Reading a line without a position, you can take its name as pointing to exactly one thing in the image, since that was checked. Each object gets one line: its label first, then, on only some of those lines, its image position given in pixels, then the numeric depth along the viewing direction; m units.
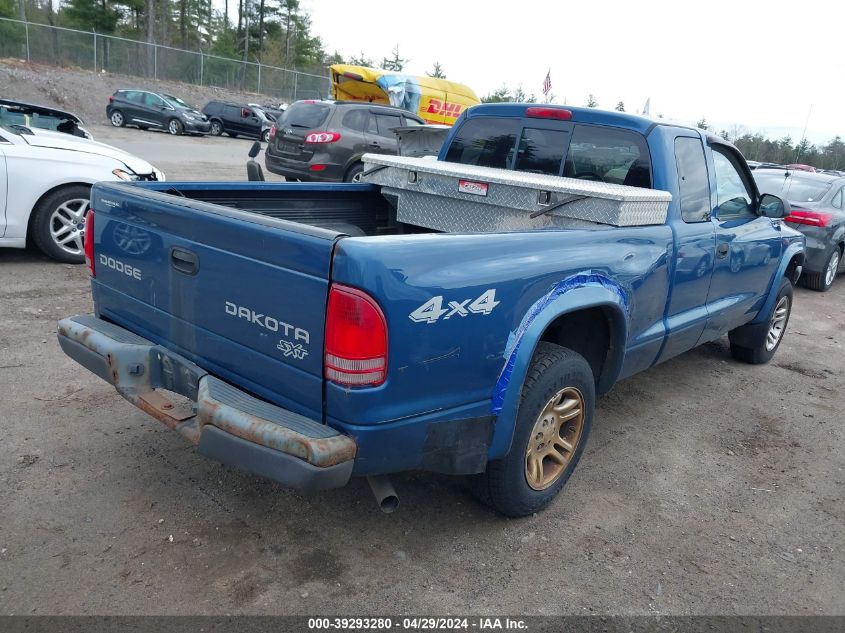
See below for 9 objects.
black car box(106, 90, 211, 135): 26.09
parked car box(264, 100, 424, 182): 11.53
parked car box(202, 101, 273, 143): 29.08
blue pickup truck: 2.32
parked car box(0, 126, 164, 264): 6.22
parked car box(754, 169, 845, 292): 9.21
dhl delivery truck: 19.05
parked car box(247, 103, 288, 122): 31.34
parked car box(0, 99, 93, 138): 8.39
